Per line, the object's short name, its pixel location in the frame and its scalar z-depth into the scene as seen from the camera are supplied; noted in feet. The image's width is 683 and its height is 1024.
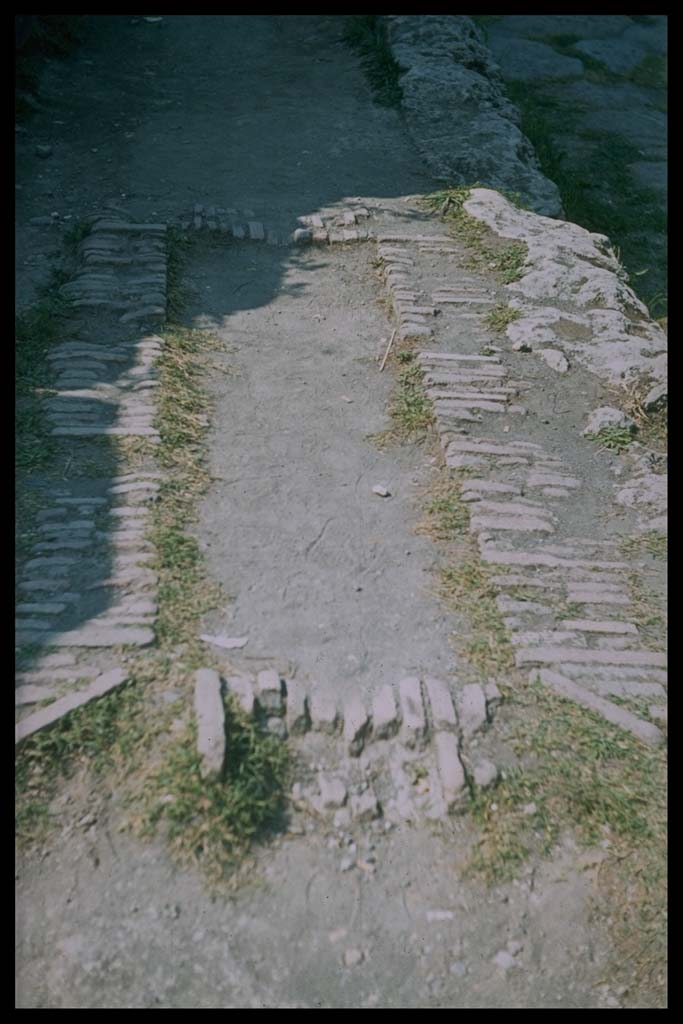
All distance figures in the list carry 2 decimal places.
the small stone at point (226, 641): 11.37
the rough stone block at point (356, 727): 10.55
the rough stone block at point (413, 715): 10.65
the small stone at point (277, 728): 10.49
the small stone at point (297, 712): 10.58
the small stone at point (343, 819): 9.96
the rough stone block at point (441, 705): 10.75
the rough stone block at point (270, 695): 10.65
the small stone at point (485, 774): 10.24
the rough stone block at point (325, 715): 10.64
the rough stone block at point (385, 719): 10.68
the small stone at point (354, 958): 9.02
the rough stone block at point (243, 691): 10.45
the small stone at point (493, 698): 11.03
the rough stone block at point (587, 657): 11.62
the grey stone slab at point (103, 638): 10.98
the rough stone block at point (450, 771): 10.14
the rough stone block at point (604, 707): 10.90
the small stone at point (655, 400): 16.43
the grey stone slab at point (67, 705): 9.96
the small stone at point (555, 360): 17.24
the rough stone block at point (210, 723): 9.75
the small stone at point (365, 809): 10.02
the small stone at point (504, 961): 9.15
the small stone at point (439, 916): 9.39
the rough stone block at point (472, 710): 10.79
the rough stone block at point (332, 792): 10.07
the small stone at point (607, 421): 15.89
